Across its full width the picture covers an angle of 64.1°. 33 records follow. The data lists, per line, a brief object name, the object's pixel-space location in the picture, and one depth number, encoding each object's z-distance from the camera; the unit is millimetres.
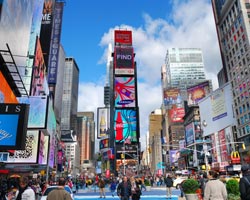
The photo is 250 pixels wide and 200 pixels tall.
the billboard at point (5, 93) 16078
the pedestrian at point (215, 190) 5204
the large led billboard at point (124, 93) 86454
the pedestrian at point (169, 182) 15533
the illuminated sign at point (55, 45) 44049
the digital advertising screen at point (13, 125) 11762
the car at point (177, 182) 26280
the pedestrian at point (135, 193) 10317
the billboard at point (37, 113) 27368
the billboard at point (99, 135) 152794
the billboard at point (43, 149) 27875
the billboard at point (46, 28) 41462
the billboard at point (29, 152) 24645
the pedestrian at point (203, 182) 11825
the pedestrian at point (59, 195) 4785
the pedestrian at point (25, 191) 6268
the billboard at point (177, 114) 109083
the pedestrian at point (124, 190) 9477
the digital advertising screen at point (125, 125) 85777
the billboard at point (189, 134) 79293
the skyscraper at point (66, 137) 149216
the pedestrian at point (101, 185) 18724
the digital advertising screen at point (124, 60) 87953
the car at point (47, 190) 10305
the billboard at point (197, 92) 87629
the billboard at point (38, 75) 29713
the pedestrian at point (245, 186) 4560
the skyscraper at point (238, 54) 54542
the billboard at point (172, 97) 117574
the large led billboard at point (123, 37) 94723
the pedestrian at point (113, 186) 22907
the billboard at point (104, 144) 123724
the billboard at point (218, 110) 63695
